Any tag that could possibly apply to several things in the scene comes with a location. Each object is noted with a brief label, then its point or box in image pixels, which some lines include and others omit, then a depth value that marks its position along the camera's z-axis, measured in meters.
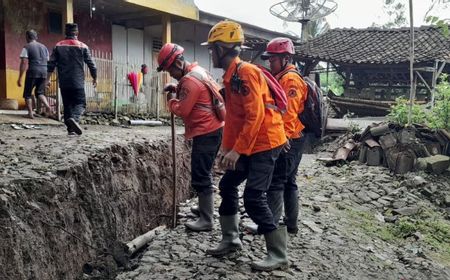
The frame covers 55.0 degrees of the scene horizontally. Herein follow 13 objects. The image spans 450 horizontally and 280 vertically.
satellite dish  22.31
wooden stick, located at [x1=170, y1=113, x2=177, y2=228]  4.99
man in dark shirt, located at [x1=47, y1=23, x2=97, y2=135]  6.80
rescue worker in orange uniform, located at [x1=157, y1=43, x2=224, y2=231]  4.14
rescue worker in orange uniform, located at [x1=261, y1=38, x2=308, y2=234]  4.02
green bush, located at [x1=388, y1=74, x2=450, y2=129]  9.84
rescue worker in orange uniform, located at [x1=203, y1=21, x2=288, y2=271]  3.41
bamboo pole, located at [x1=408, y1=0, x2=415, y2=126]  9.12
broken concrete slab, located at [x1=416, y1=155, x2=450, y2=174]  8.95
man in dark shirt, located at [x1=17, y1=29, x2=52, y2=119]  8.49
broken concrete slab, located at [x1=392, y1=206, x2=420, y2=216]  7.31
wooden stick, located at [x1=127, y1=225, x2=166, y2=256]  4.54
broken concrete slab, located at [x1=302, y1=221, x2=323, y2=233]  5.36
